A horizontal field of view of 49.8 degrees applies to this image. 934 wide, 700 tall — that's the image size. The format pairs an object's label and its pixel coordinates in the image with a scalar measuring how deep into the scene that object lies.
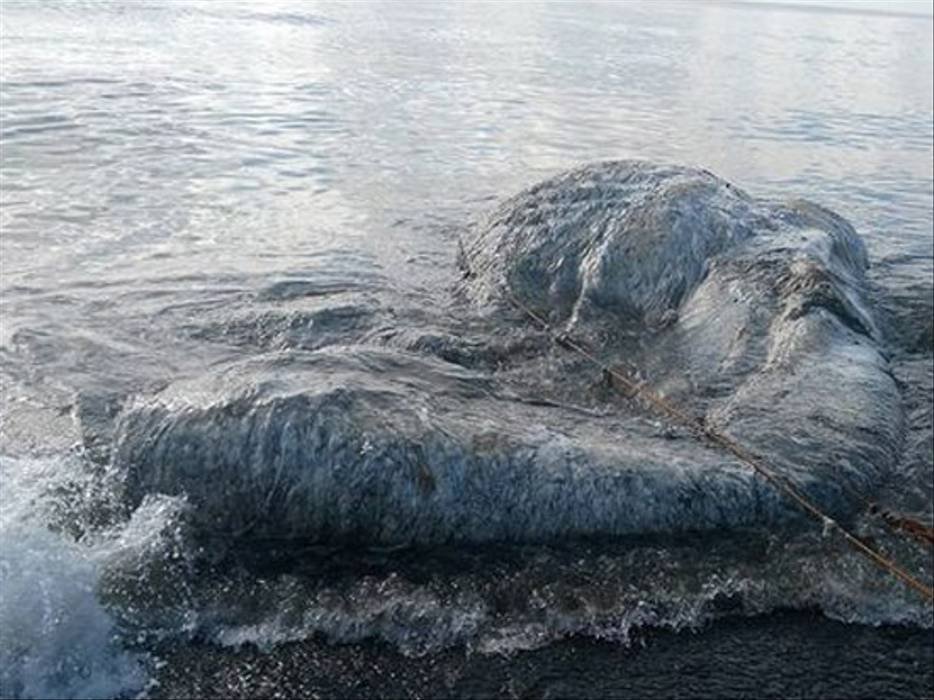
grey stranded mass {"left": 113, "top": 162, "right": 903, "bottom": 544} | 5.92
